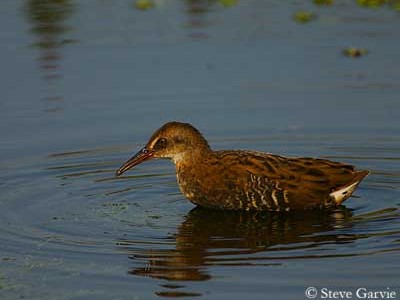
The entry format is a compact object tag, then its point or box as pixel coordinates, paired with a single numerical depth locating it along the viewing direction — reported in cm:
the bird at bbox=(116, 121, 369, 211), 1238
